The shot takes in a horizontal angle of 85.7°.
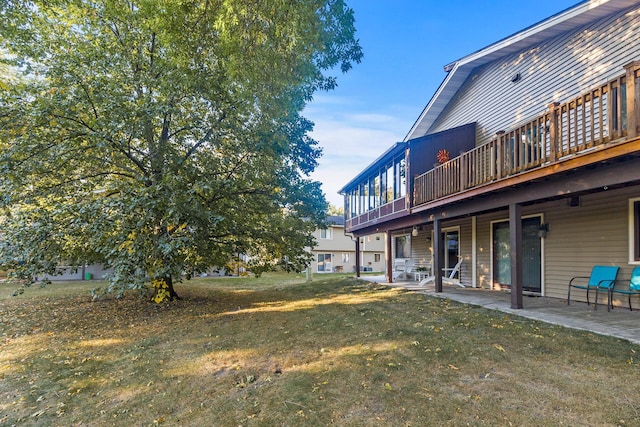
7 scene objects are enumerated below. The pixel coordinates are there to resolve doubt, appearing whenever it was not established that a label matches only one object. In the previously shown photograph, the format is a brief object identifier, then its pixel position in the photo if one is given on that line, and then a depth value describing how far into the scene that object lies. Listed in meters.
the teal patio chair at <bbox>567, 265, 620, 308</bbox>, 6.34
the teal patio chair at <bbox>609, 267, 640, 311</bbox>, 5.82
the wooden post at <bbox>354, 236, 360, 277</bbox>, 16.25
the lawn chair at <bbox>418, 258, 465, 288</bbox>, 10.34
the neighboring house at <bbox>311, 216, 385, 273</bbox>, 28.06
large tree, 6.08
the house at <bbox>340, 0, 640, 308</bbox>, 5.05
